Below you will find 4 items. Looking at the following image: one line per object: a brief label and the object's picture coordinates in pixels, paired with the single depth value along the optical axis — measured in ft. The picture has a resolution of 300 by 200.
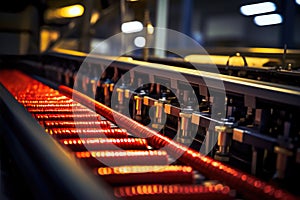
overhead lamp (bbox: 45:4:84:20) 16.81
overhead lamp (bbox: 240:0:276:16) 11.85
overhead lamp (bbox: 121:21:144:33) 12.63
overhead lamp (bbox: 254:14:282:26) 12.34
